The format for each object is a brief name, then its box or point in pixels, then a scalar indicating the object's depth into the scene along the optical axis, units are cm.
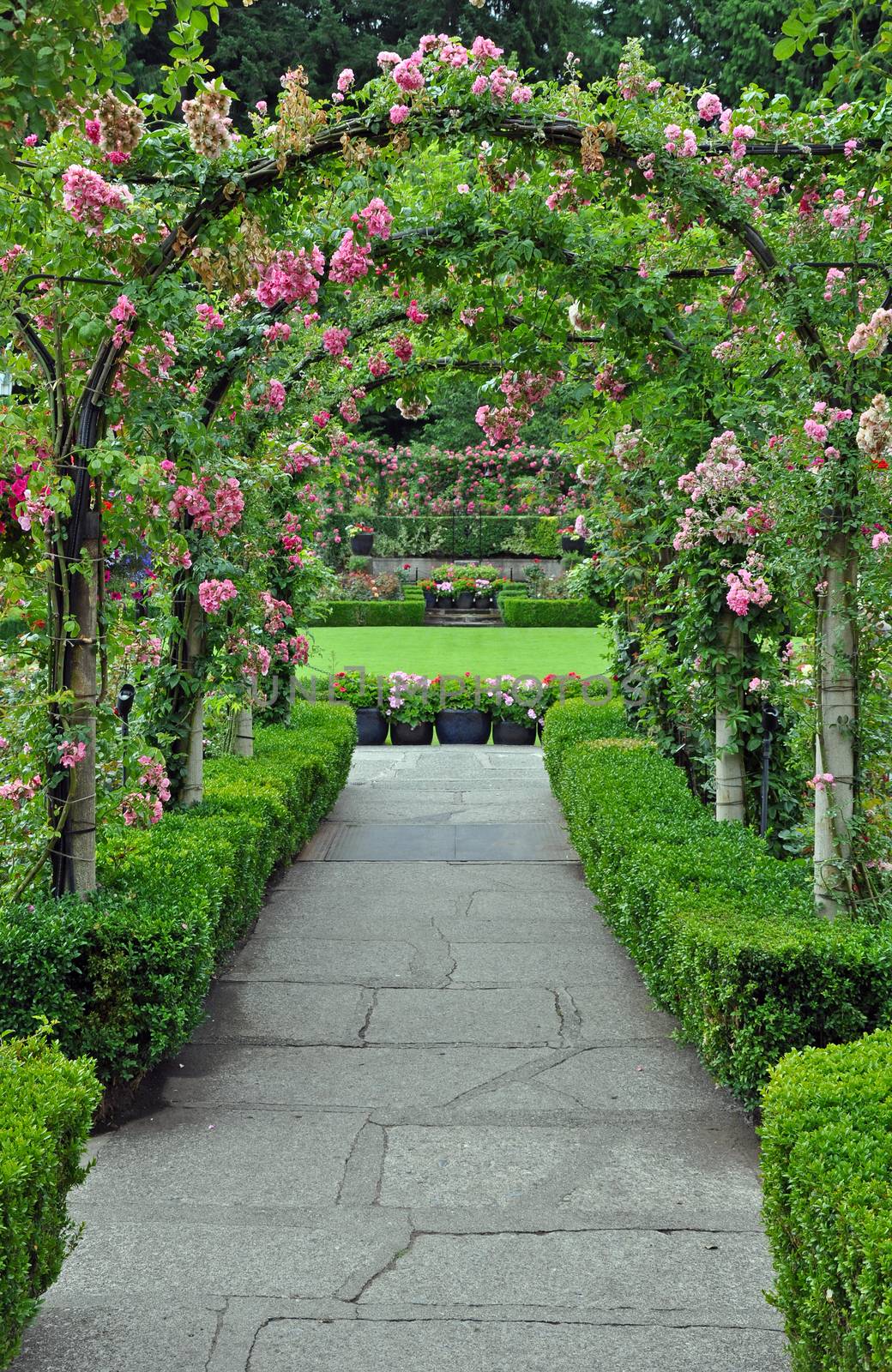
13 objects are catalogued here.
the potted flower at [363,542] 2799
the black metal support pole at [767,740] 596
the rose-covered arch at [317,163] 433
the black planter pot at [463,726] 1356
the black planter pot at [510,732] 1362
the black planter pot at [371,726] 1354
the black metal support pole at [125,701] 674
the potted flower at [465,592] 2473
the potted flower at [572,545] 2694
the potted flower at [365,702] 1341
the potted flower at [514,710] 1348
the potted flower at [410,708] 1333
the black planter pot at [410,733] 1355
